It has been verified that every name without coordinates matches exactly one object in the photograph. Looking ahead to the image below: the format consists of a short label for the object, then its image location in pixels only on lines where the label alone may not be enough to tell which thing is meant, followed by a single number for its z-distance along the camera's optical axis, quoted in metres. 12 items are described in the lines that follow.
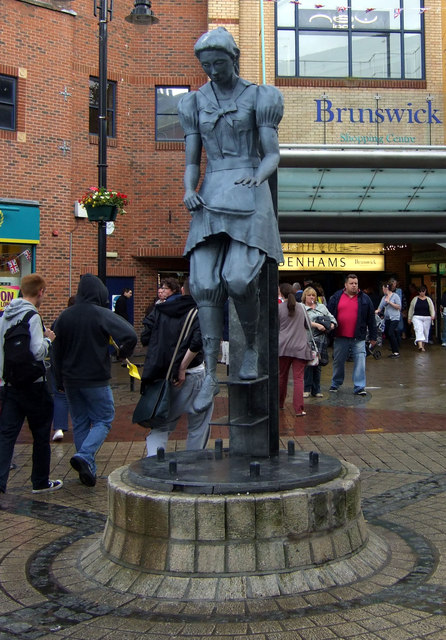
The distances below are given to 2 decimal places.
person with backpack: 5.86
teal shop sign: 17.41
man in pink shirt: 11.50
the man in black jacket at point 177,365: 5.76
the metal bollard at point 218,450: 4.56
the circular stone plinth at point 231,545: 3.64
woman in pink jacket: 9.76
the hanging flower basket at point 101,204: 12.61
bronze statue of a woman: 4.34
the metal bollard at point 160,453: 4.48
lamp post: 12.67
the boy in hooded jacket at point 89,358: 6.24
